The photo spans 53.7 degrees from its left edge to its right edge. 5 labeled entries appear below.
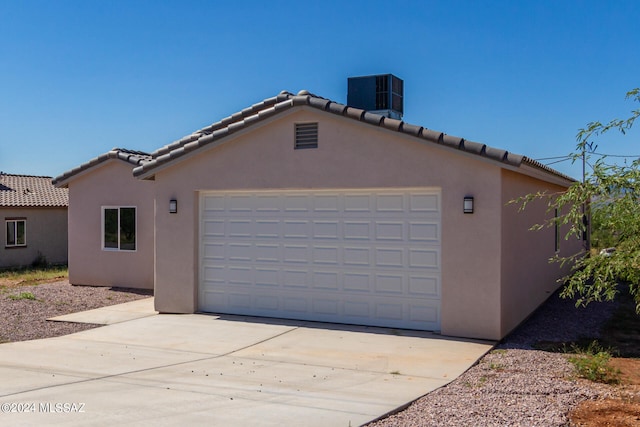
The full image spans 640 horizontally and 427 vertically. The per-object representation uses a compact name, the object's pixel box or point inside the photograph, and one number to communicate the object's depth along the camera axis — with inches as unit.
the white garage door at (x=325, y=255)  420.8
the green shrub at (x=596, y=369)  301.4
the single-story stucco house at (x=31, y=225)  971.9
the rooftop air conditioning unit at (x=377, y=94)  559.2
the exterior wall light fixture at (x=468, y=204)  395.9
